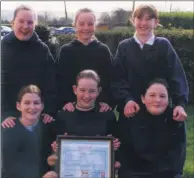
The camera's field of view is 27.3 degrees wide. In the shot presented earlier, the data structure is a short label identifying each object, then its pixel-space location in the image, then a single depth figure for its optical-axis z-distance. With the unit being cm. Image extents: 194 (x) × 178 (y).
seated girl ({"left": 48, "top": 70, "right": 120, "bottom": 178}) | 365
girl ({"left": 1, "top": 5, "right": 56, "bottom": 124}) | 380
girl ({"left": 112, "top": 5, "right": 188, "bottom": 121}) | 383
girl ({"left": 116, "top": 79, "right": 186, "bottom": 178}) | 369
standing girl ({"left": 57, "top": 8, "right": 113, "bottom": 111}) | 382
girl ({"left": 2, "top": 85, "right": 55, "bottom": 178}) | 369
